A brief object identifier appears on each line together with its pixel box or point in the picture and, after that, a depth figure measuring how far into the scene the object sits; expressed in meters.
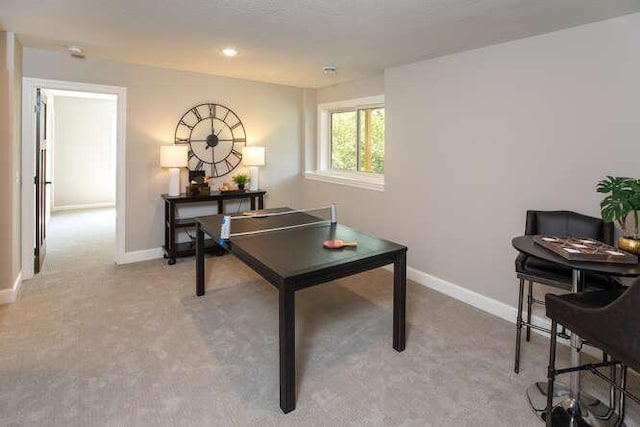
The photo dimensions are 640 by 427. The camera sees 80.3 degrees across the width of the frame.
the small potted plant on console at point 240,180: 4.69
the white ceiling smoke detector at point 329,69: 3.89
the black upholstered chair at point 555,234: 2.10
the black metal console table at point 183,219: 4.12
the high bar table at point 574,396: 1.76
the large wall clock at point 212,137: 4.46
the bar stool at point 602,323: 1.35
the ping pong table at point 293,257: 1.91
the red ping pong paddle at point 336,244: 2.38
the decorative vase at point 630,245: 1.90
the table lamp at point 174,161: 4.09
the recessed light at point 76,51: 3.37
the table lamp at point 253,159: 4.72
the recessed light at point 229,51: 3.31
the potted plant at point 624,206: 1.91
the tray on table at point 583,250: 1.74
